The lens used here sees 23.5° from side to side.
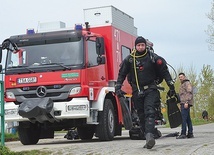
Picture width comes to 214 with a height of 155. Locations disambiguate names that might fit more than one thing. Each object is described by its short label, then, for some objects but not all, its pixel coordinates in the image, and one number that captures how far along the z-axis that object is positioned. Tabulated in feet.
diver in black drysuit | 32.50
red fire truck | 42.22
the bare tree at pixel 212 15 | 130.01
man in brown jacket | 46.24
